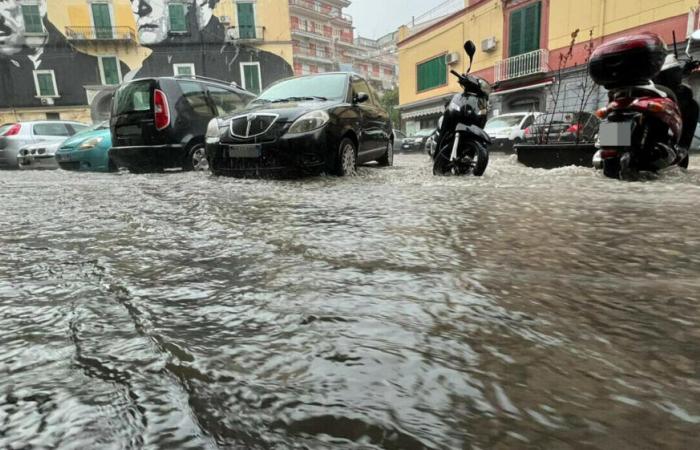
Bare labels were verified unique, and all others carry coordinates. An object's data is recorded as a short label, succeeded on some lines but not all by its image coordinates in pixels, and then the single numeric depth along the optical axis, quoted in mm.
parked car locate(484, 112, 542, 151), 12117
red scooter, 4129
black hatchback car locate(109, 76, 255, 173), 6344
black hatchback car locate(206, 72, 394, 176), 4977
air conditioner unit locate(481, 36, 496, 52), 21047
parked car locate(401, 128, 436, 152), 17078
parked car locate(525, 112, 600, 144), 8062
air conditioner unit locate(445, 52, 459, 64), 23547
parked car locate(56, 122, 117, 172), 7652
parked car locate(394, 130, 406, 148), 18044
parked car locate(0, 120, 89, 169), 9930
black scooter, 5227
